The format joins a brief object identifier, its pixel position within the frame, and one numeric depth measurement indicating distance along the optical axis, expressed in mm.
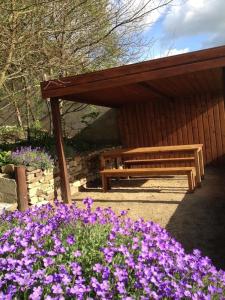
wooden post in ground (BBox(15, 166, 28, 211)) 4374
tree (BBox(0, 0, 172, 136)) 4582
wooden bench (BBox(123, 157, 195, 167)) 6021
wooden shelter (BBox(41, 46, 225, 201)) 4173
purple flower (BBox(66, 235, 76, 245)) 1783
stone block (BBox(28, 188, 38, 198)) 5036
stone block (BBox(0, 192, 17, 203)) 5053
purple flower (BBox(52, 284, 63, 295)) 1410
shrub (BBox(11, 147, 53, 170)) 5174
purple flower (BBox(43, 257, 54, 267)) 1589
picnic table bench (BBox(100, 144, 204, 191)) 5433
